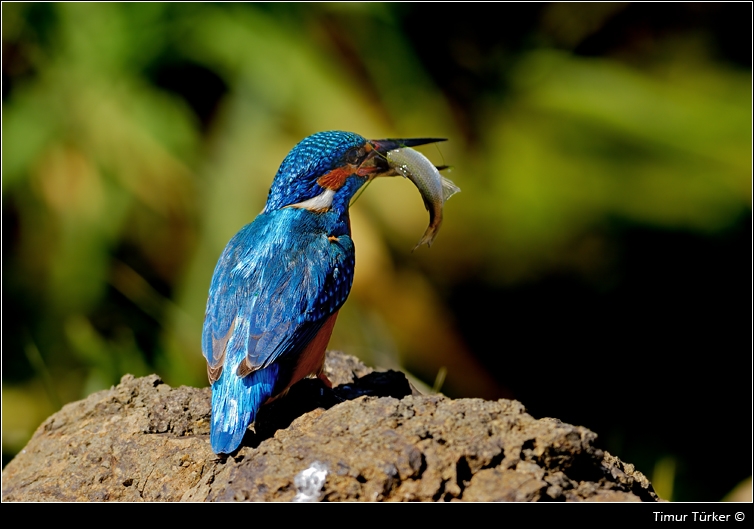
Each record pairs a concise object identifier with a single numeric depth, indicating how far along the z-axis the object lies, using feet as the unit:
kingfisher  24.71
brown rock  20.34
